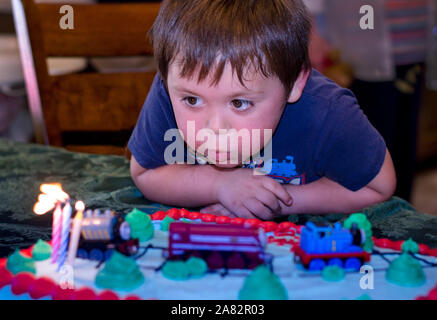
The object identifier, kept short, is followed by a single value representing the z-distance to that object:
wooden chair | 1.29
